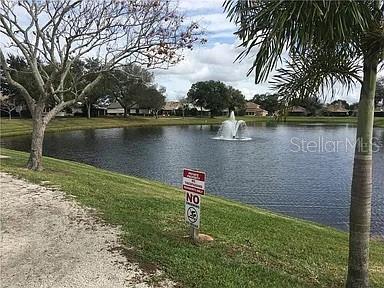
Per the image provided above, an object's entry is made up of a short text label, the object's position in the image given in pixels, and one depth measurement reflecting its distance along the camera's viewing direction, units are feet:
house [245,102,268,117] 431.64
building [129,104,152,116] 369.50
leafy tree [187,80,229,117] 350.23
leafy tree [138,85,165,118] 273.33
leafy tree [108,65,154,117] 259.68
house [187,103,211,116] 377.09
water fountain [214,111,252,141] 166.04
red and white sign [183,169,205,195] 20.24
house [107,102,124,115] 396.61
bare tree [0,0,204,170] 41.01
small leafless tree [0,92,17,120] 214.69
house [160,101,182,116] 412.36
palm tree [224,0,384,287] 12.50
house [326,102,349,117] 366.84
